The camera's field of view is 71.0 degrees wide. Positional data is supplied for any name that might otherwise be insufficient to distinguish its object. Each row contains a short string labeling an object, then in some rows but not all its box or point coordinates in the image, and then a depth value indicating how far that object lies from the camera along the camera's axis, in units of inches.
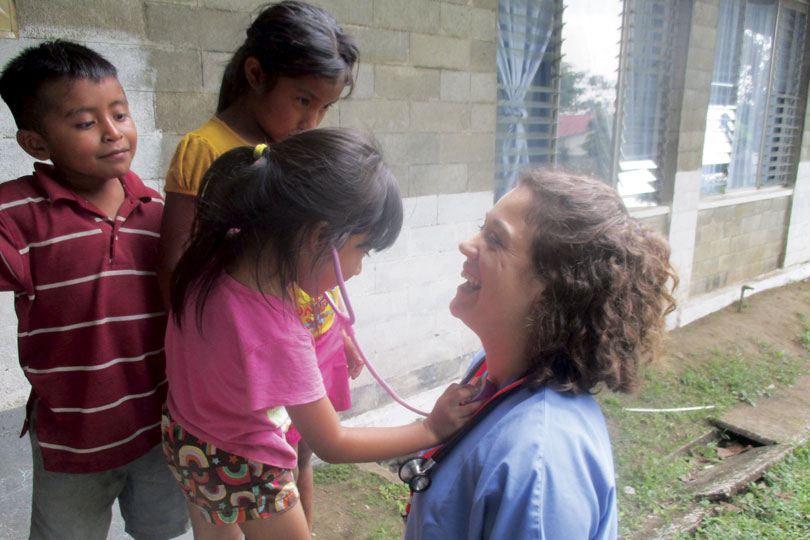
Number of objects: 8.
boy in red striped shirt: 52.9
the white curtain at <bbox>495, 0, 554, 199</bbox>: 165.2
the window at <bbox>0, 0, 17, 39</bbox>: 77.7
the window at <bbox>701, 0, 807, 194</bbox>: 254.2
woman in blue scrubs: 36.7
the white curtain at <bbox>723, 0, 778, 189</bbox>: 265.4
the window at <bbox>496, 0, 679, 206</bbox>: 171.3
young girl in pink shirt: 45.3
